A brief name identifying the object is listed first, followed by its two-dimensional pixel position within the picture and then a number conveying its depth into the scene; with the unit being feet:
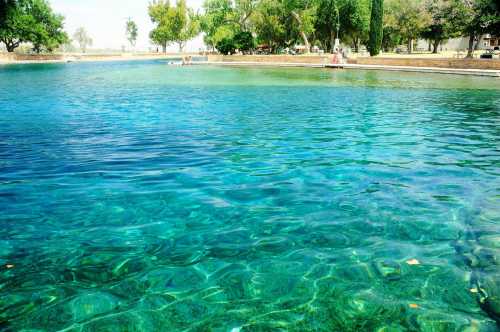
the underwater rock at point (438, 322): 11.91
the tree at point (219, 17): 243.40
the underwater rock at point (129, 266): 14.98
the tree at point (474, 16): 120.16
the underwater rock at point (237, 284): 13.69
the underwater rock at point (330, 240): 16.99
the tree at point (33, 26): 262.88
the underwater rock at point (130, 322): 11.94
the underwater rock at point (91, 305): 12.55
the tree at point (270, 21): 220.64
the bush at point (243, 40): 229.66
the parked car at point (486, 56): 127.28
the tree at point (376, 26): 154.81
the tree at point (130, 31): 524.44
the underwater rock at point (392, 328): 11.77
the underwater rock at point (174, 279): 14.05
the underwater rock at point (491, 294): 12.57
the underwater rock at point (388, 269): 14.58
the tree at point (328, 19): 213.81
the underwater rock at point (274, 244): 16.75
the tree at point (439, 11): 141.49
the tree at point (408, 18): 219.82
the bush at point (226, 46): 227.81
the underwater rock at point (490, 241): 16.81
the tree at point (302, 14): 211.82
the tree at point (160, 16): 398.62
